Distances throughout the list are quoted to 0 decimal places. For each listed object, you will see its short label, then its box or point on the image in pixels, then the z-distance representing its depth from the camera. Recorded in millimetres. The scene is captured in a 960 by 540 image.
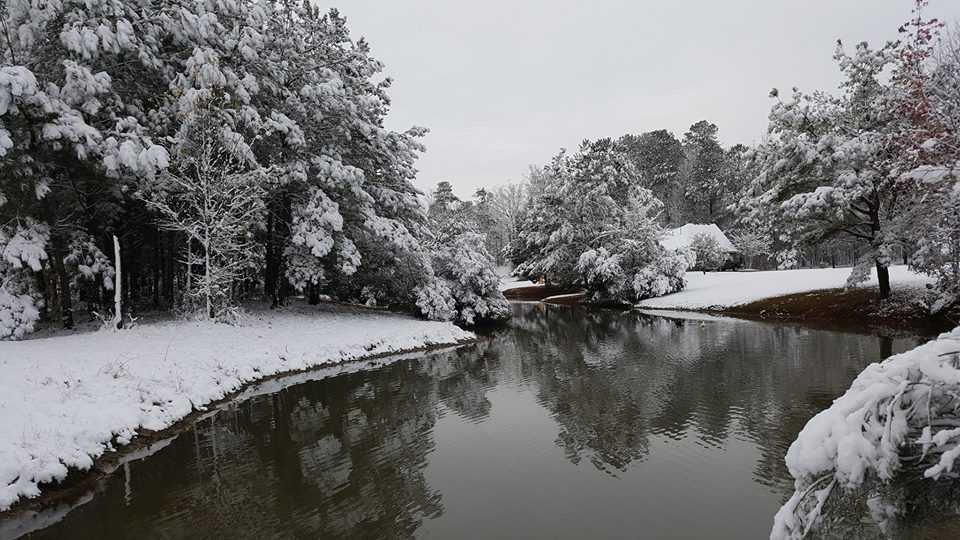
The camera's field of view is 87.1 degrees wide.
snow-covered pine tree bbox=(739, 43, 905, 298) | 18641
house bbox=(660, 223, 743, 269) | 47562
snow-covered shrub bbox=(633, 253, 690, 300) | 33344
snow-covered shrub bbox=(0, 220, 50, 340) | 12219
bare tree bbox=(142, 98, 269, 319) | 15062
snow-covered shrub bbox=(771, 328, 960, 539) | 3365
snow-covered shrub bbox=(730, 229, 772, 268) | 48719
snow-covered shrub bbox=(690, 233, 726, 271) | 45094
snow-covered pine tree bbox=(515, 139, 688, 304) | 34281
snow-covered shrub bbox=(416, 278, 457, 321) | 21672
